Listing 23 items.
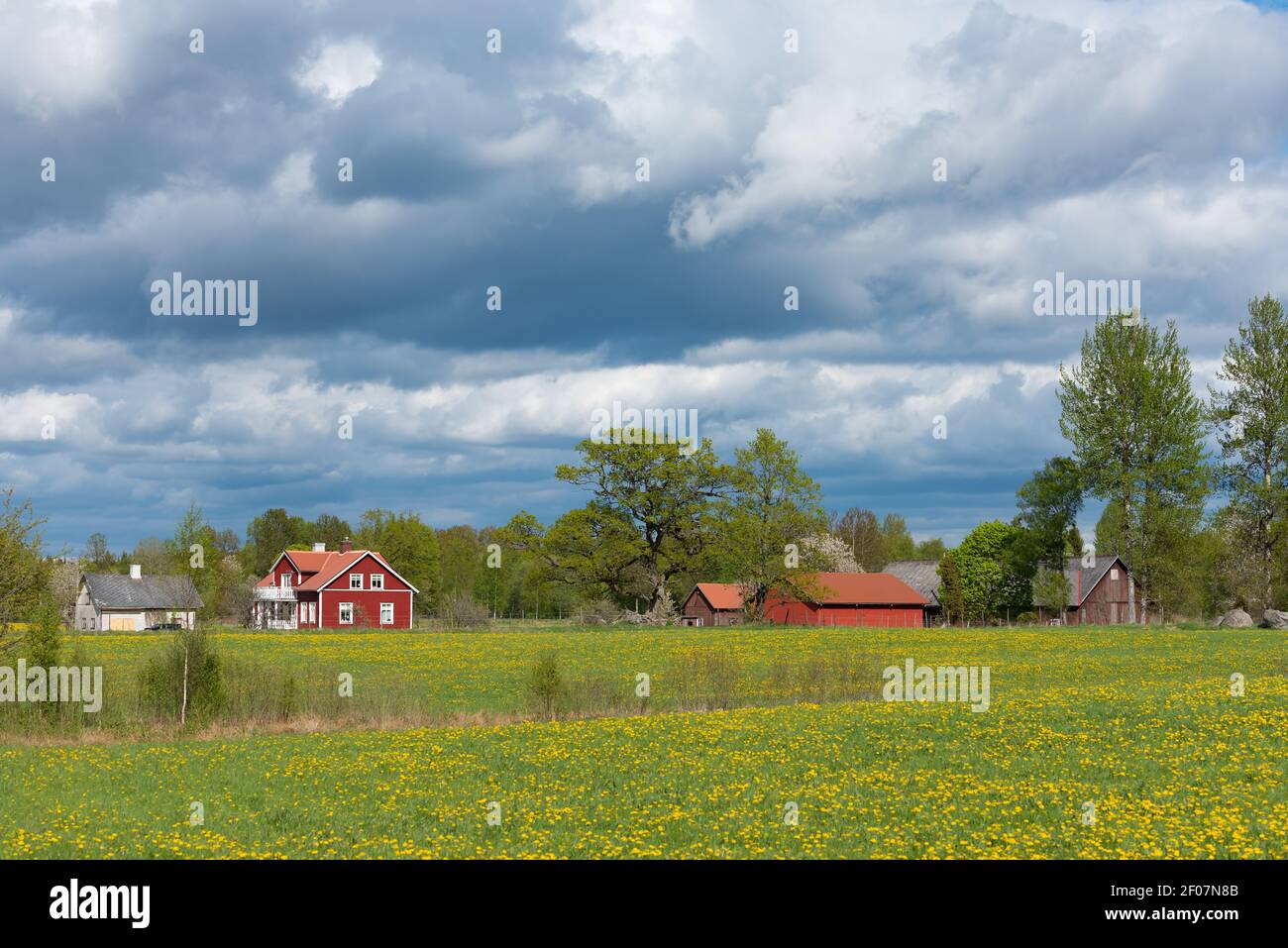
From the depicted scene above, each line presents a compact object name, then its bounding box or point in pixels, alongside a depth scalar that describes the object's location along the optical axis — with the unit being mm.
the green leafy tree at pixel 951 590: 99312
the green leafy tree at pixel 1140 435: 76250
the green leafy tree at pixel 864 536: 153000
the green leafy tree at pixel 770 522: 87000
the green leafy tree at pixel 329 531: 162375
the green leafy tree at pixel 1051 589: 89938
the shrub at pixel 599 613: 96000
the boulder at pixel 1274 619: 68375
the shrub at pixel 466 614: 83812
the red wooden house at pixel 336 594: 95625
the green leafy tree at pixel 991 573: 97188
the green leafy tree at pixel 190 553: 99750
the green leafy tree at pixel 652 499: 95312
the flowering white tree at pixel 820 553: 88062
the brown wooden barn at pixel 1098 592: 98938
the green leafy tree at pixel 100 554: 152738
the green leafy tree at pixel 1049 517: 87000
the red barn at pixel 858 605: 94625
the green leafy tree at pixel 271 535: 156875
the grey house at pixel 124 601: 110500
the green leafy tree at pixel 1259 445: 74312
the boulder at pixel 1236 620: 70125
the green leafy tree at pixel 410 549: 138750
